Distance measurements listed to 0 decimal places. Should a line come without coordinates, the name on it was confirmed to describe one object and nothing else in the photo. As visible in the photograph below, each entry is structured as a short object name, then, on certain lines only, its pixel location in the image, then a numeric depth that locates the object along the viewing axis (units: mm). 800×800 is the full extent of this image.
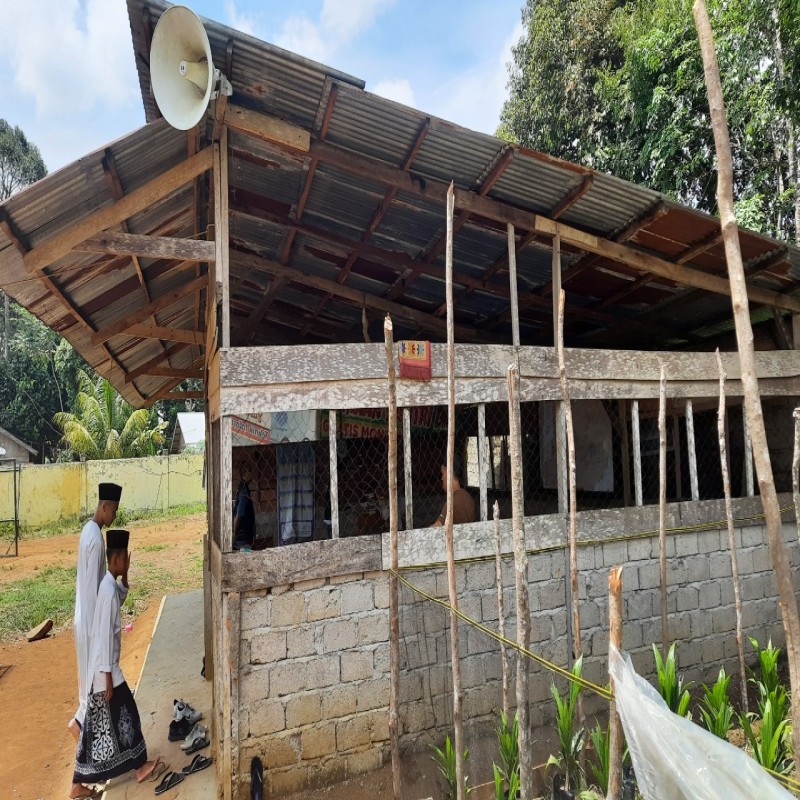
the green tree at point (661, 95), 9336
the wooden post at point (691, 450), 5598
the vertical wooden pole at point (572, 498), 3744
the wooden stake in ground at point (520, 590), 3023
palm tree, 21250
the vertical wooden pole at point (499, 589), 3590
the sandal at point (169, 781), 4449
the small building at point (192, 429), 22269
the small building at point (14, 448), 23625
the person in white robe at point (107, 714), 4457
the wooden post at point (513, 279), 4914
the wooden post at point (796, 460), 4223
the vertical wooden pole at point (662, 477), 4344
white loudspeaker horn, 3527
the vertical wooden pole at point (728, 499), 4418
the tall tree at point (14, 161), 30516
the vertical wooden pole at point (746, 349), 2082
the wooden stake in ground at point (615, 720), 2240
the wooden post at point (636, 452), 5379
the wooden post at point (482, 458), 4727
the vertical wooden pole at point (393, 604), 3201
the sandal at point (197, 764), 4660
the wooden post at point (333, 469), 4297
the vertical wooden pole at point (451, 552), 3113
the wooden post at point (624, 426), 7275
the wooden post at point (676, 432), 7797
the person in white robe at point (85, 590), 4500
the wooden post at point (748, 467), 5980
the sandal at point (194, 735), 5041
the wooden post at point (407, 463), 4633
